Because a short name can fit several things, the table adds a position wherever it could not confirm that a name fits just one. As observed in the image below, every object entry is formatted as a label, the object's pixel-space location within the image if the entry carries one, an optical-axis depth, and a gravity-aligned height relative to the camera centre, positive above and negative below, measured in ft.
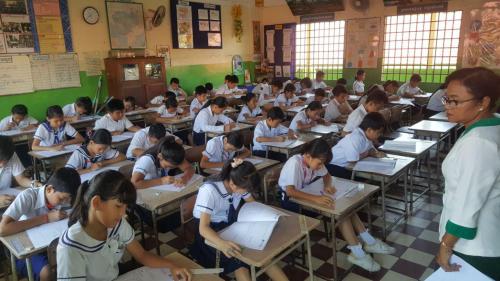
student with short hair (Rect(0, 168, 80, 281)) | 6.46 -2.63
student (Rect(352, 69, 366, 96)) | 26.61 -1.68
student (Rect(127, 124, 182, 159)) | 11.73 -2.49
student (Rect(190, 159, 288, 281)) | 6.74 -2.79
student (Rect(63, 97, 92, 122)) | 18.11 -2.21
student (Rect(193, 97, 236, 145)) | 16.06 -2.51
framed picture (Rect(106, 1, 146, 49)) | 22.98 +2.60
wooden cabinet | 22.57 -0.79
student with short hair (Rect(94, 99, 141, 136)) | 15.17 -2.26
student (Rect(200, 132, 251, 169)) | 10.84 -2.79
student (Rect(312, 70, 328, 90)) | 28.55 -1.54
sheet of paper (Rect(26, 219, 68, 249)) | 6.16 -2.93
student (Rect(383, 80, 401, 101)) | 22.29 -1.88
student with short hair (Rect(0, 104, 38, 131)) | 16.21 -2.43
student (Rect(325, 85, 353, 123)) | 18.47 -2.36
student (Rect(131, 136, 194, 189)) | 8.79 -2.56
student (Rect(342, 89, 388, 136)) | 14.02 -1.89
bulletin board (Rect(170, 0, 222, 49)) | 26.61 +2.99
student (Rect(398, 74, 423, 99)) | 23.72 -1.85
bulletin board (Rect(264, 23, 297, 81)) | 32.32 +1.23
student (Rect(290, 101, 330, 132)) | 15.53 -2.43
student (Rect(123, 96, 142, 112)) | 20.81 -2.21
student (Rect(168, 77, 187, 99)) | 25.43 -1.72
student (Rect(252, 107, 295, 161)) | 13.43 -2.72
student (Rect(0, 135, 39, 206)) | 8.73 -2.51
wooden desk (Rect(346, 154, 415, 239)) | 9.67 -3.09
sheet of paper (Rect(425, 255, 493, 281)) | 4.43 -2.65
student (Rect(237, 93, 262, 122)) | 18.18 -2.39
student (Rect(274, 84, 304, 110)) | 21.86 -2.21
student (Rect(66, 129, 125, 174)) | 10.06 -2.45
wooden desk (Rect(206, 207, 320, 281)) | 5.75 -3.02
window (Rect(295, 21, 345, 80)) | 29.71 +1.07
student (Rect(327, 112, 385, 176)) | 10.56 -2.49
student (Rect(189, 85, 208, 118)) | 20.01 -2.09
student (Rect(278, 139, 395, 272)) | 8.28 -2.93
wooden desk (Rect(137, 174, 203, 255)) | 7.82 -2.96
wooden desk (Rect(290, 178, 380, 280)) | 7.59 -3.07
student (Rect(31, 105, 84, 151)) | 13.42 -2.43
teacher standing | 4.05 -1.32
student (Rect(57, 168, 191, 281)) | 4.72 -2.23
